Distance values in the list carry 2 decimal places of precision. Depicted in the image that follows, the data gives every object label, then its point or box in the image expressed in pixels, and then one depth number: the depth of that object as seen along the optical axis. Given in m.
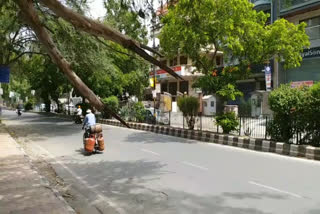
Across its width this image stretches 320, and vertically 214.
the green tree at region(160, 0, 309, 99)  13.53
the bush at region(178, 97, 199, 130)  17.02
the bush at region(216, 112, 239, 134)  14.55
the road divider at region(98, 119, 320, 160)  10.13
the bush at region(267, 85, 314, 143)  10.72
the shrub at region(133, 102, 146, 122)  23.80
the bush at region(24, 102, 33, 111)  59.15
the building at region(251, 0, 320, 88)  22.91
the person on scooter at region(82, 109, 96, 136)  11.21
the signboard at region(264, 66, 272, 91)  25.00
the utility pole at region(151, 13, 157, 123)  7.07
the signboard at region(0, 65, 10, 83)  11.61
